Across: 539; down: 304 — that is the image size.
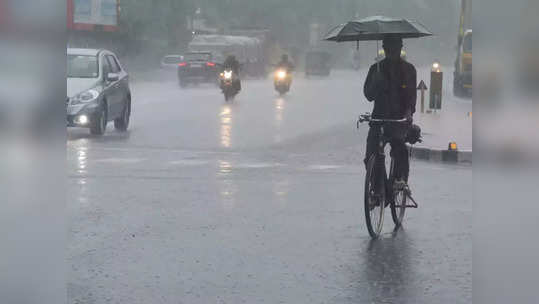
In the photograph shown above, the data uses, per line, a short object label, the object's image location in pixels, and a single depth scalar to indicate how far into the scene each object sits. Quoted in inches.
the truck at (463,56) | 1485.0
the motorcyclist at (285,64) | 1569.9
